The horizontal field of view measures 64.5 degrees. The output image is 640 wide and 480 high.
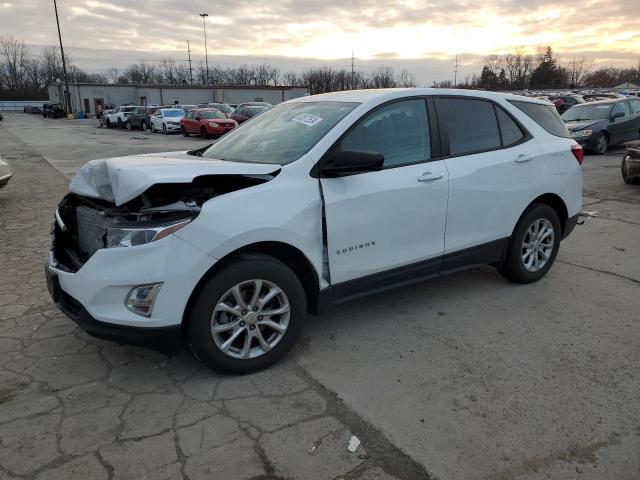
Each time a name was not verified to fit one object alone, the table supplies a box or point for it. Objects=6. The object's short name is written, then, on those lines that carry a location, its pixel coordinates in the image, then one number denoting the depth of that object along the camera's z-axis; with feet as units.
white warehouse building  203.82
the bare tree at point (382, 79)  247.87
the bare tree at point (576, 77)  349.98
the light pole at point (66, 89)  172.96
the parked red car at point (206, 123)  86.58
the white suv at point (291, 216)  9.66
